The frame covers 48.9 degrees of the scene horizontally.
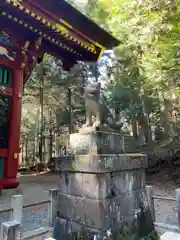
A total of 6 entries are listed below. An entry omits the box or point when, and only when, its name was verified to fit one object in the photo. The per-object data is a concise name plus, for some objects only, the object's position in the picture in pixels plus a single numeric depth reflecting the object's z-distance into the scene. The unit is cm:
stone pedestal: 317
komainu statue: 367
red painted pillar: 388
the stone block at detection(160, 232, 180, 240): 141
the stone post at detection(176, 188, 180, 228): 395
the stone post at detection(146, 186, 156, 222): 435
